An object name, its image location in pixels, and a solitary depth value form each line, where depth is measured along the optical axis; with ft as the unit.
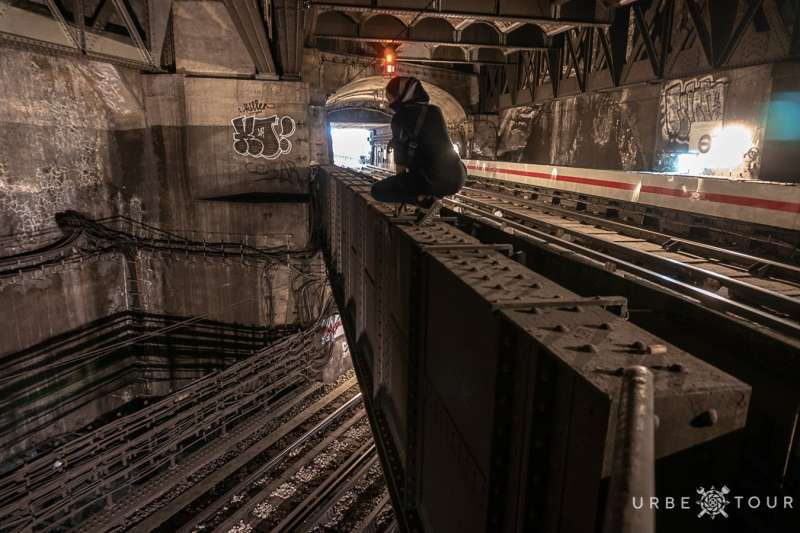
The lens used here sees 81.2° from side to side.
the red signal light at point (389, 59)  49.73
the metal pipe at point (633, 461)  2.78
